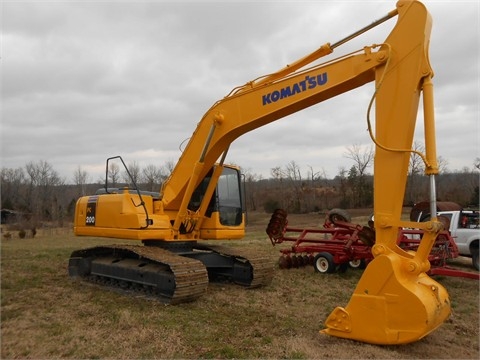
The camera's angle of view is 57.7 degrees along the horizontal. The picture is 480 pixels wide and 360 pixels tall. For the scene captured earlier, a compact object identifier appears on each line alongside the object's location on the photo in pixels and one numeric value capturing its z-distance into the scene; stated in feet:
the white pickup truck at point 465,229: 43.50
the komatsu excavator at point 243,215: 18.25
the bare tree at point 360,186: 174.19
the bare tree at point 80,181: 232.78
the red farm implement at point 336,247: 35.51
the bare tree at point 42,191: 168.45
